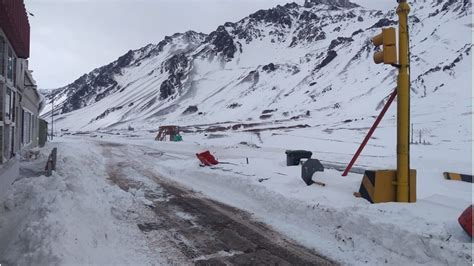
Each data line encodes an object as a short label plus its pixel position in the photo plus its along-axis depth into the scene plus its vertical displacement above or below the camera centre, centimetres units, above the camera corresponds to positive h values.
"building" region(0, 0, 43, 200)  886 +154
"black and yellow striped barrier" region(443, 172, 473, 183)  1080 -107
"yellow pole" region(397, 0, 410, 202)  776 +32
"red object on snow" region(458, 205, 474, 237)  569 -119
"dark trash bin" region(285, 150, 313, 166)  1452 -73
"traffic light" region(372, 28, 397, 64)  770 +172
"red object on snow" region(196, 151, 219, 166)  1611 -96
